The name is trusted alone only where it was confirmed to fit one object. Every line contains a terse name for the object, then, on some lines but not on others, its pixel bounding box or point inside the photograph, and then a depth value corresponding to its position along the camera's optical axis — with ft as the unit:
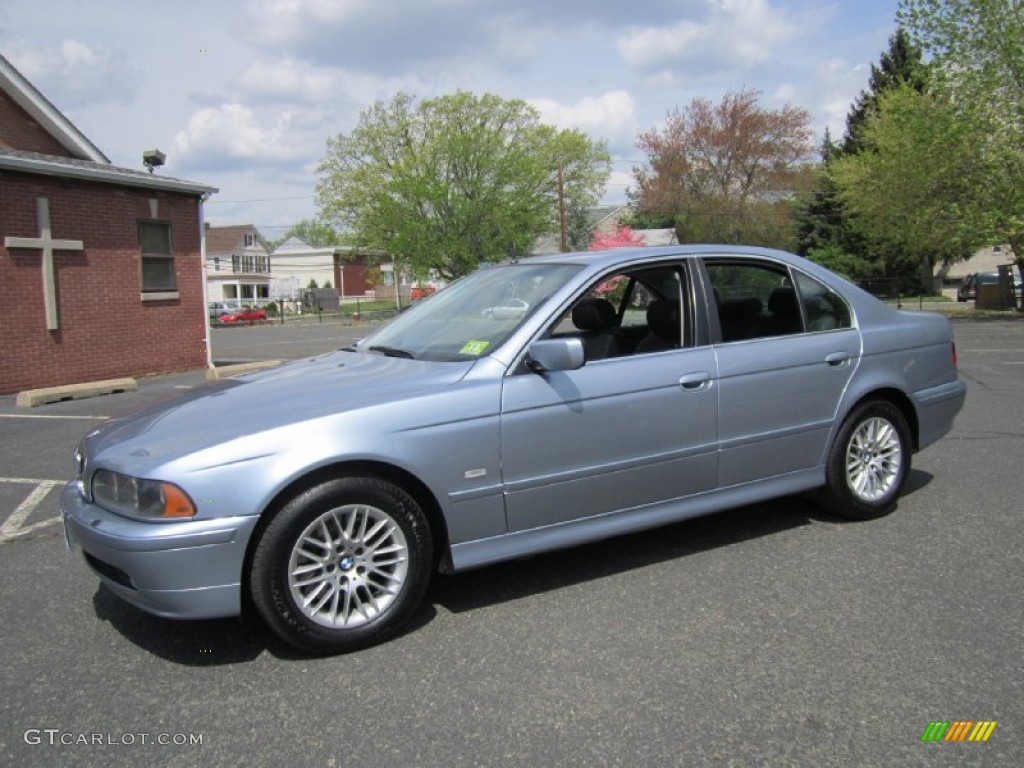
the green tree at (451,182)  136.67
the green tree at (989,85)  76.89
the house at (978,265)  206.49
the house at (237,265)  241.14
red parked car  157.07
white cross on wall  40.01
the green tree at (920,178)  80.43
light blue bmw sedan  10.05
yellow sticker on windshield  12.37
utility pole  133.69
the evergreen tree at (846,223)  144.56
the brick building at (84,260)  39.52
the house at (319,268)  276.62
